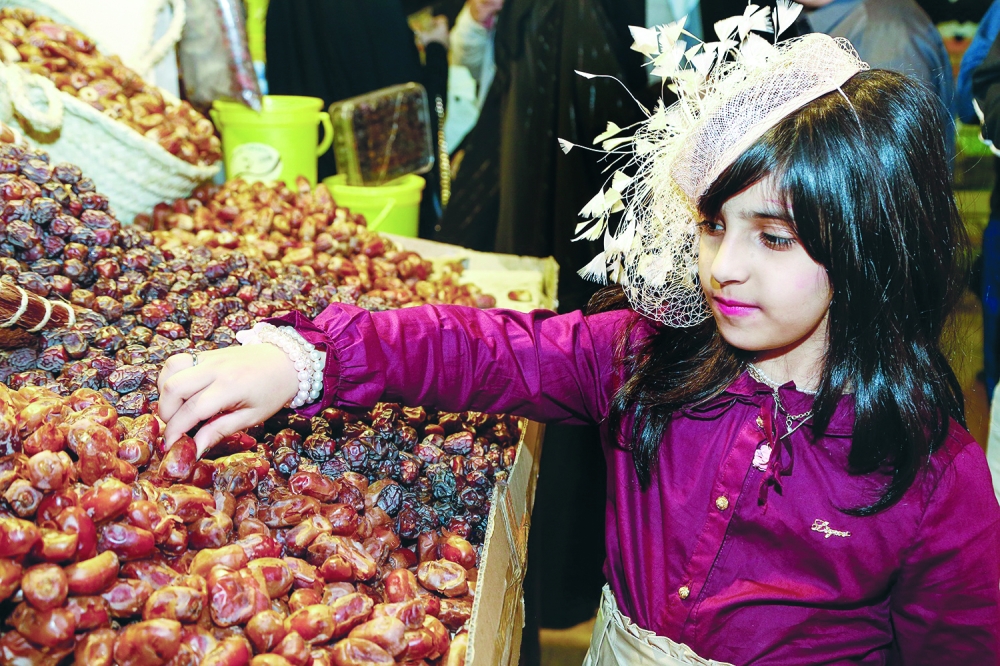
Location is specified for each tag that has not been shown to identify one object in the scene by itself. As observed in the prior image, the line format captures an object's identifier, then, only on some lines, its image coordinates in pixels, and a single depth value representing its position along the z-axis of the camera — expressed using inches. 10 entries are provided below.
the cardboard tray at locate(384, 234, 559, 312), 90.4
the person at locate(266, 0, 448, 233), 130.2
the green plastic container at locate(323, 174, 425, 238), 112.1
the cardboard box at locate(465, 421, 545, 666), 40.5
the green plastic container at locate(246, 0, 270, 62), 135.3
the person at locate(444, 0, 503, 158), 140.7
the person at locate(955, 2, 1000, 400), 97.8
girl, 42.7
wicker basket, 73.9
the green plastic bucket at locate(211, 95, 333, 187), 104.1
